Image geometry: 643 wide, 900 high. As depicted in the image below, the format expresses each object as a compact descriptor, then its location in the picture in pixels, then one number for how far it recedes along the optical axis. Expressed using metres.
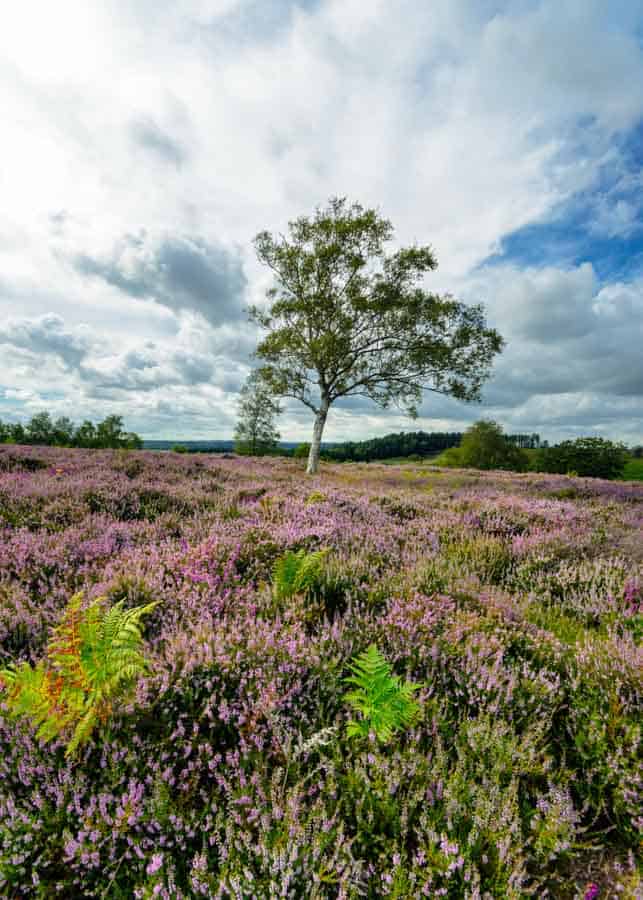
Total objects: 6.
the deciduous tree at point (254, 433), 60.56
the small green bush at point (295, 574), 3.56
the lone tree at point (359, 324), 17.81
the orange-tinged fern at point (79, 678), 2.00
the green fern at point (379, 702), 2.08
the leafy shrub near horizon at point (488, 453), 73.31
